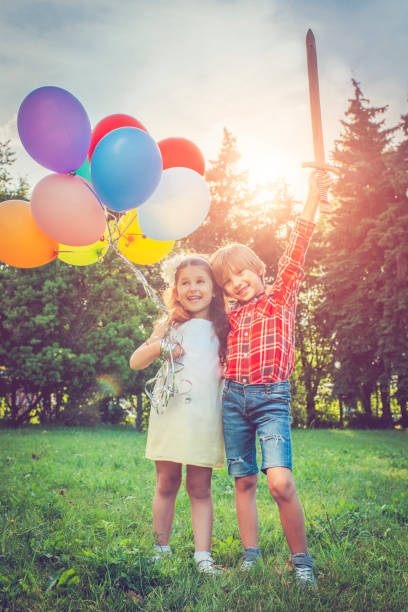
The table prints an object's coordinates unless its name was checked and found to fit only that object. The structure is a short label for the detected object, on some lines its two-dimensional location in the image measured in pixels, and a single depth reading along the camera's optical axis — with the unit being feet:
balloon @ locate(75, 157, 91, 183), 8.48
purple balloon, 7.44
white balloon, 8.38
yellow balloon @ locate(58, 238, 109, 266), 8.86
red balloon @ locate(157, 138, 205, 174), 9.17
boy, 6.97
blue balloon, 7.37
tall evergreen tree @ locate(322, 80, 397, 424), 46.60
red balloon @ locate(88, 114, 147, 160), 8.72
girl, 7.72
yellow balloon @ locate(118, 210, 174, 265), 9.16
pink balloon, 7.57
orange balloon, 7.95
